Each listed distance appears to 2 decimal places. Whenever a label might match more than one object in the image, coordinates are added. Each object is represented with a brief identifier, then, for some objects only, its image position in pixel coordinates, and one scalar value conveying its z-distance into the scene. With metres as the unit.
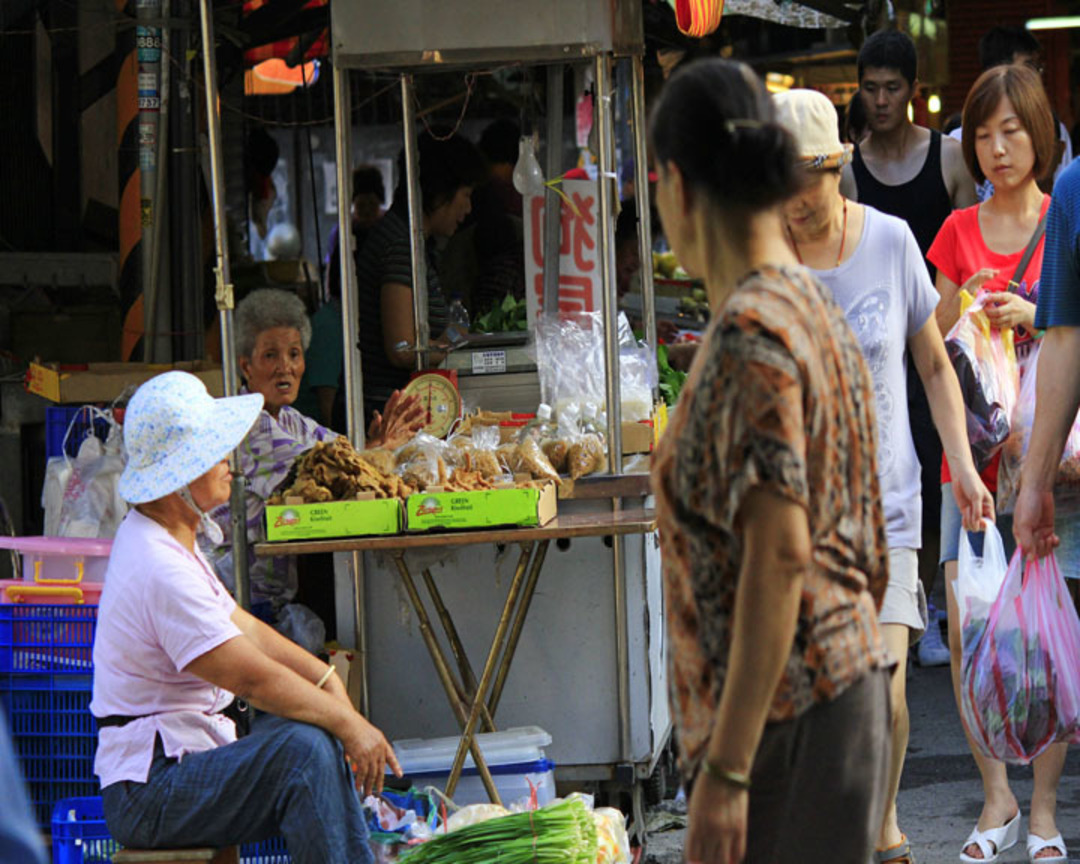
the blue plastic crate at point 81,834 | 8.35
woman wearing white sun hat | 7.33
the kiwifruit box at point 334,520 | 8.72
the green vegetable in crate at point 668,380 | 12.11
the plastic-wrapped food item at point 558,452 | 9.82
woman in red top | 9.26
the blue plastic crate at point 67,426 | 10.28
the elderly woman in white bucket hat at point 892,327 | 8.05
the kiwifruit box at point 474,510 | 8.70
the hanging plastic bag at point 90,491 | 9.92
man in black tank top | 11.76
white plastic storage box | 9.41
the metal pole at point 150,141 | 13.01
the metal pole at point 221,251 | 8.90
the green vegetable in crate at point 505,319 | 12.16
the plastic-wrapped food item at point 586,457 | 9.74
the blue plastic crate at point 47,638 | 8.84
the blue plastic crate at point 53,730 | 8.80
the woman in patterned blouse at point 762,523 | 4.50
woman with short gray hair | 10.41
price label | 11.45
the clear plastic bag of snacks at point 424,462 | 9.24
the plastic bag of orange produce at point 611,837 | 8.52
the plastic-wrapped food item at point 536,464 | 9.45
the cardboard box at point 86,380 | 10.94
